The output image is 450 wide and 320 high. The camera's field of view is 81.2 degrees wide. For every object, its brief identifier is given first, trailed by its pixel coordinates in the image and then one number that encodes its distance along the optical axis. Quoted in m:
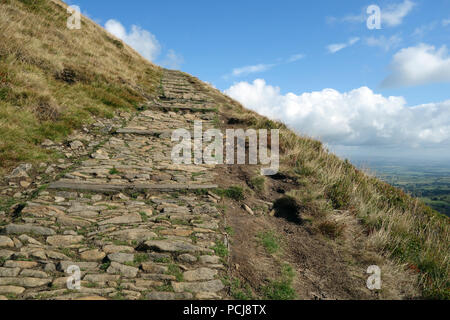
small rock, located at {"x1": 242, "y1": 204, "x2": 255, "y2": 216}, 5.51
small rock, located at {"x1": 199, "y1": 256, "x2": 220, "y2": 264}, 3.77
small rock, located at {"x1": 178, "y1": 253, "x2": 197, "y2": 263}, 3.74
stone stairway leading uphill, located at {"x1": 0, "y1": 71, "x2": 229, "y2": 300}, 3.14
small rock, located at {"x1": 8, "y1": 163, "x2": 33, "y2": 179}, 5.54
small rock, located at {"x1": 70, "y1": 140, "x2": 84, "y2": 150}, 7.44
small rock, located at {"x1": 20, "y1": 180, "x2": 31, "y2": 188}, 5.32
